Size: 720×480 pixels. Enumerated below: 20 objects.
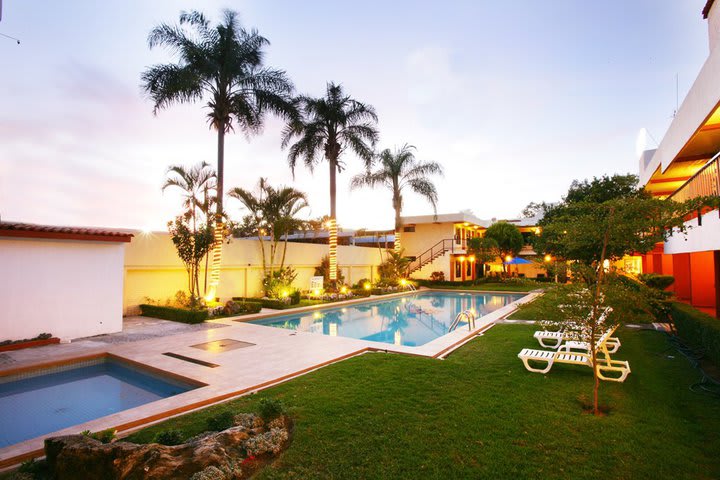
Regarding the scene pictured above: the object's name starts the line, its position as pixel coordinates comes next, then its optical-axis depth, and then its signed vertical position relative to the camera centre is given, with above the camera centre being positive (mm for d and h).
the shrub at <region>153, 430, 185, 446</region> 3867 -1996
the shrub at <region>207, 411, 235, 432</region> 4262 -2016
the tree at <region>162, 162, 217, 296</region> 13852 +2538
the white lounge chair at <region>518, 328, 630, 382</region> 6276 -1921
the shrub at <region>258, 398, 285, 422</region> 4441 -1937
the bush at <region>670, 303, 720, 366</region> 6426 -1558
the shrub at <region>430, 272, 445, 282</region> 28456 -1878
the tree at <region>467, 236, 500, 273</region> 27172 +315
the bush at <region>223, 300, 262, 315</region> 13719 -2159
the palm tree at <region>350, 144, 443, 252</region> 25009 +5400
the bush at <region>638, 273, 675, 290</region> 11758 -922
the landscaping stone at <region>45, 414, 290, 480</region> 3229 -1936
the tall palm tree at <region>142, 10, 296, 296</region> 13891 +7003
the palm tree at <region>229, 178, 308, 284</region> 16578 +2027
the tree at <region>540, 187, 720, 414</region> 4773 +330
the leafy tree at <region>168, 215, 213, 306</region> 13016 +449
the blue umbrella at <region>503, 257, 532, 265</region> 28231 -688
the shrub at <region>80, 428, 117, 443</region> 3806 -1963
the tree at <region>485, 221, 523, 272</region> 28344 +1106
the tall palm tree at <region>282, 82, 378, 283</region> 19844 +6577
